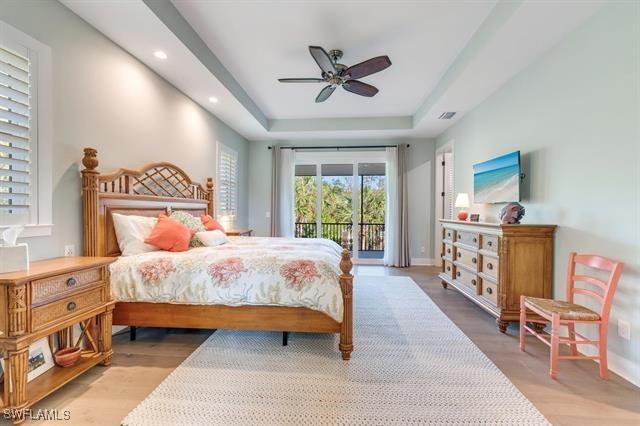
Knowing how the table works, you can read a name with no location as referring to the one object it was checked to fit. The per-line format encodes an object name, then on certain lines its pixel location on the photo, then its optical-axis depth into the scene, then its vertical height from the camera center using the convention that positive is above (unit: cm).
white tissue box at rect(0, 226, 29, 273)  169 -26
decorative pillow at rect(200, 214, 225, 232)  392 -17
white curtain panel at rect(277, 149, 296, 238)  652 +38
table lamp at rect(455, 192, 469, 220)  440 +15
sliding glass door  661 +28
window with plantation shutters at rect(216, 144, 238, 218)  529 +55
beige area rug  173 -121
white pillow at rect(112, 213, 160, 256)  275 -24
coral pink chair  209 -75
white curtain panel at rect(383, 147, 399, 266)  630 +12
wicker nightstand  160 -67
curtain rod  646 +143
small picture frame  191 -101
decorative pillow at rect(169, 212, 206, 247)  339 -14
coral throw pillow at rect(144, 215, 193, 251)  290 -25
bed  236 -63
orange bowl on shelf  204 -103
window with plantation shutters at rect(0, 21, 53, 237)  195 +55
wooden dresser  288 -55
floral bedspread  235 -57
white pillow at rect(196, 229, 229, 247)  339 -32
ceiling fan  293 +153
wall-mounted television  333 +41
